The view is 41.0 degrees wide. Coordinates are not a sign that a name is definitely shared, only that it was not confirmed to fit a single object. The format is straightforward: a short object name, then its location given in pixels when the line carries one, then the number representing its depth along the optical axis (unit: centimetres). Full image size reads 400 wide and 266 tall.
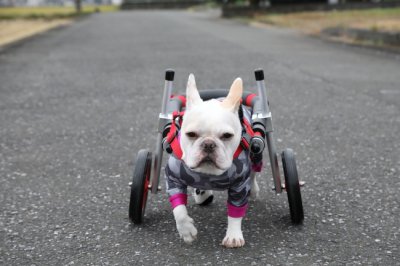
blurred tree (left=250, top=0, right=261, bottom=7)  2972
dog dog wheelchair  298
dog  253
